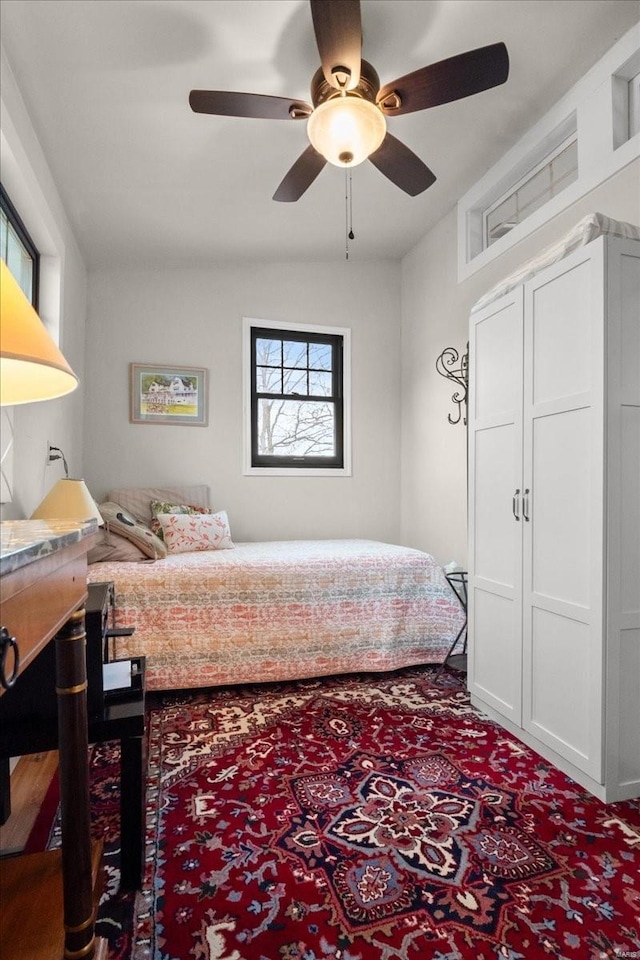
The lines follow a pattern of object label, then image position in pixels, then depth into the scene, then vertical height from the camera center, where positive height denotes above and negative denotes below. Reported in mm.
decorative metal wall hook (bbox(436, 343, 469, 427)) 3674 +818
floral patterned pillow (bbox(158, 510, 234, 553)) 3564 -363
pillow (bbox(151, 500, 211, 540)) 3806 -208
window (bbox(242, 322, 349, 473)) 4488 +718
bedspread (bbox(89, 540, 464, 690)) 2779 -757
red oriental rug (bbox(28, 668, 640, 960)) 1271 -1110
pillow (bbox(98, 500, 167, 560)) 3055 -306
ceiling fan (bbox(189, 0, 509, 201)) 1860 +1501
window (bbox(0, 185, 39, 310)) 2320 +1116
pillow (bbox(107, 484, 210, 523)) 3871 -126
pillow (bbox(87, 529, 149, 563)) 2943 -397
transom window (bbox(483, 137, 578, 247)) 2865 +1736
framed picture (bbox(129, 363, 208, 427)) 4148 +684
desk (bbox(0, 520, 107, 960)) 788 -549
